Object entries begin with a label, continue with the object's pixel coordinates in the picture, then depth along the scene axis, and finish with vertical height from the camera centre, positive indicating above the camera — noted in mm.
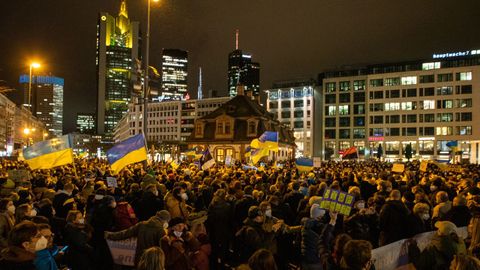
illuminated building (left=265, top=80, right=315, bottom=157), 117125 +10215
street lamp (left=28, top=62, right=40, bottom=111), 30400 +5394
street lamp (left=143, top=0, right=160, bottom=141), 18869 +2953
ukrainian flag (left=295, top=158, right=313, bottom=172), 21047 -953
